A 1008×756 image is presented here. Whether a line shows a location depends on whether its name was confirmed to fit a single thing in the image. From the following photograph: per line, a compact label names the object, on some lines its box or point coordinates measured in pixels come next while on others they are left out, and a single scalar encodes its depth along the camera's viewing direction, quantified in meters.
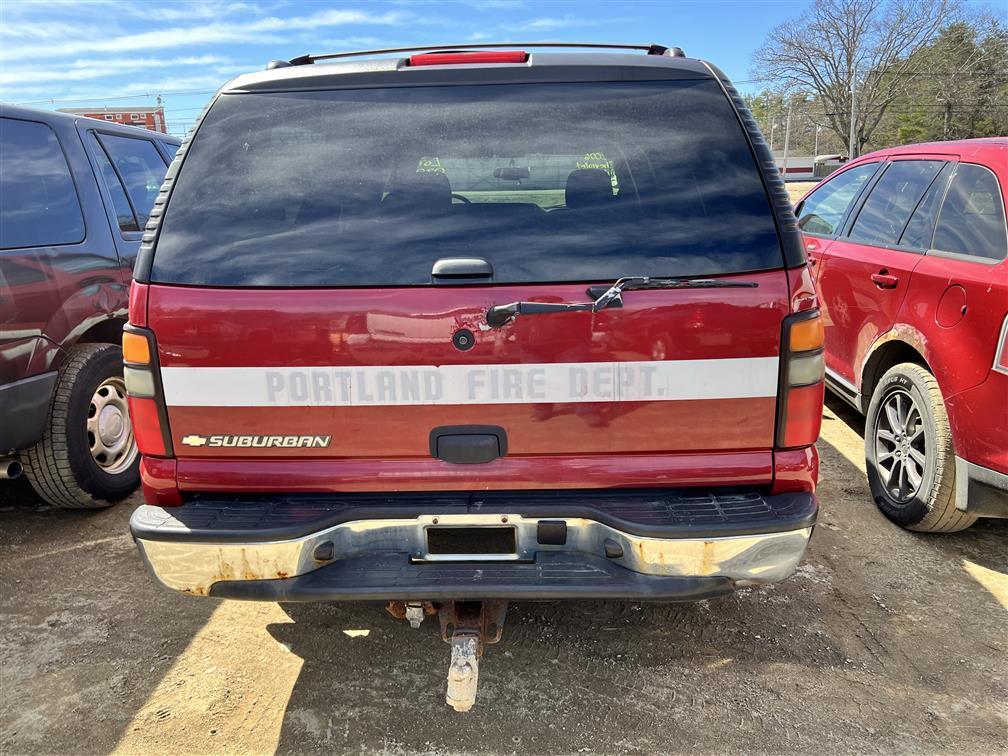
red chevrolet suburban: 2.04
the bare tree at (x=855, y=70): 50.38
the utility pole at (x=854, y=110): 51.75
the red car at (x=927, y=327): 3.04
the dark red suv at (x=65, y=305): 3.37
